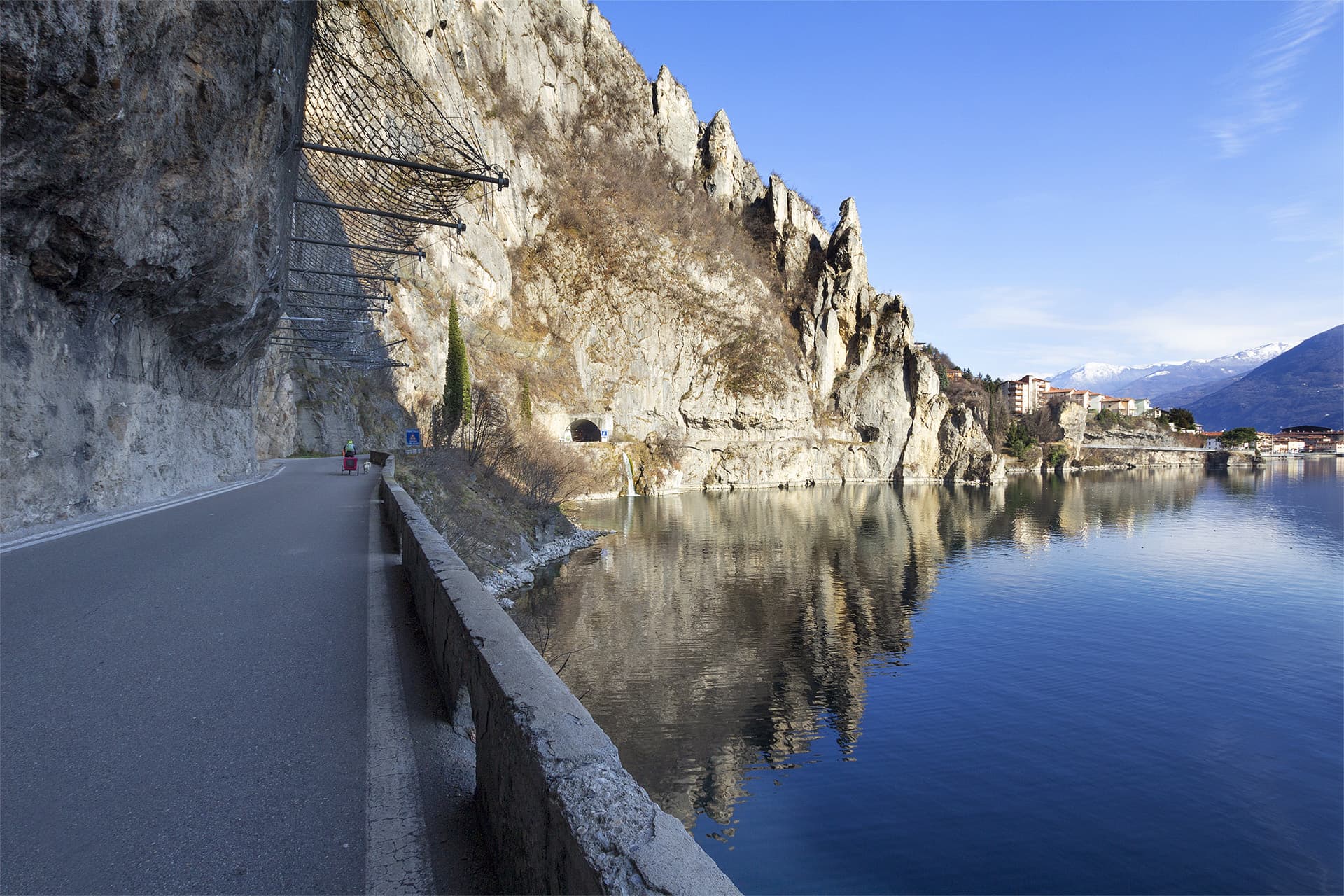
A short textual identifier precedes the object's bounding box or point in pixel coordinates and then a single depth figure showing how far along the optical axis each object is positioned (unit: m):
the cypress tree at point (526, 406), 54.94
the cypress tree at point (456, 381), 40.38
